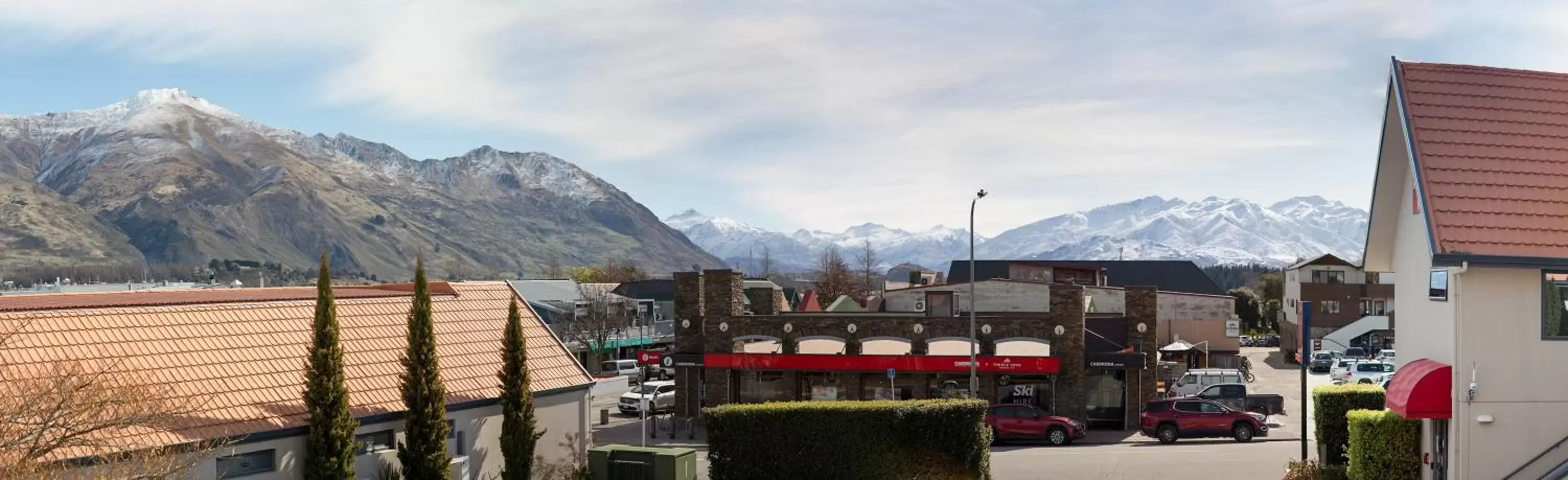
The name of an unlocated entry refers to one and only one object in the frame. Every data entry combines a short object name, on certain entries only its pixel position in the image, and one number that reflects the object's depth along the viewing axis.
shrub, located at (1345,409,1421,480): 21.08
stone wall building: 41.81
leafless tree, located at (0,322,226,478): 14.60
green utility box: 26.06
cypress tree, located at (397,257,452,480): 24.38
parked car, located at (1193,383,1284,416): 45.38
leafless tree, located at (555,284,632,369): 77.44
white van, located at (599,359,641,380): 72.50
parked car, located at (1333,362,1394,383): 54.53
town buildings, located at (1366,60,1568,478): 19.00
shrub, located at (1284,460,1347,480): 24.20
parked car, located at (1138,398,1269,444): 38.34
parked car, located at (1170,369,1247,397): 49.09
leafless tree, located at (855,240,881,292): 147.62
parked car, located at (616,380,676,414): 49.59
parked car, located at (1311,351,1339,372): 69.25
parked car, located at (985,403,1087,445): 38.97
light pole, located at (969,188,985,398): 38.12
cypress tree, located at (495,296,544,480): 26.52
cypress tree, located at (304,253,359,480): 22.72
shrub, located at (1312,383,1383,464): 26.03
